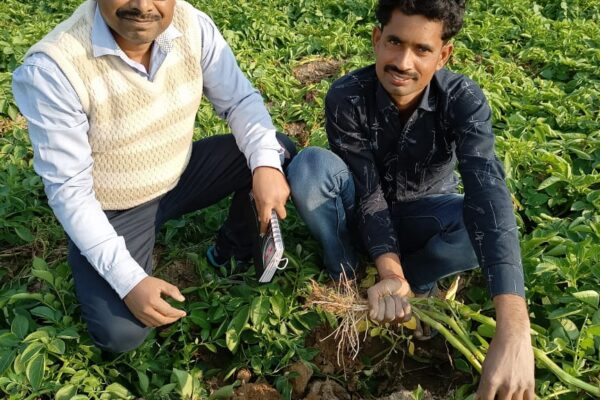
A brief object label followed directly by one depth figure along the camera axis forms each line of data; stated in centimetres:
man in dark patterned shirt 197
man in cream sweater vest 195
